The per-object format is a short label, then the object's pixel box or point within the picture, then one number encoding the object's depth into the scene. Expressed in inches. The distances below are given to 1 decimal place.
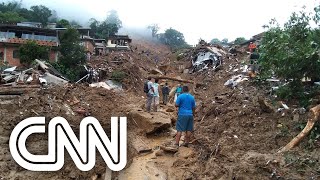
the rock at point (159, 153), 218.1
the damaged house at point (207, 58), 743.0
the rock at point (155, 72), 778.9
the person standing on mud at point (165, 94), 402.7
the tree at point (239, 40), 1316.8
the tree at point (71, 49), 689.2
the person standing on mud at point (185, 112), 206.0
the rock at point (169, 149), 211.0
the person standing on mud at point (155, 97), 305.5
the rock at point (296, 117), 218.4
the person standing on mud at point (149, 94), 302.4
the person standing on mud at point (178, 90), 395.6
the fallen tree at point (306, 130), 174.6
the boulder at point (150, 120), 272.9
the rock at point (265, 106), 255.1
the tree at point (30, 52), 671.8
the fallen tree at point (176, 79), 585.0
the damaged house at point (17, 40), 767.8
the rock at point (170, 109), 361.4
